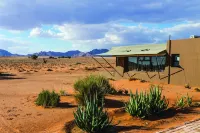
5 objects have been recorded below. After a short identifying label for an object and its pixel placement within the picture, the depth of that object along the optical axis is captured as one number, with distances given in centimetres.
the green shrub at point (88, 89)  1391
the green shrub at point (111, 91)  1786
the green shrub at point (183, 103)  1337
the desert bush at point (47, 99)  1416
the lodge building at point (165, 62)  2323
